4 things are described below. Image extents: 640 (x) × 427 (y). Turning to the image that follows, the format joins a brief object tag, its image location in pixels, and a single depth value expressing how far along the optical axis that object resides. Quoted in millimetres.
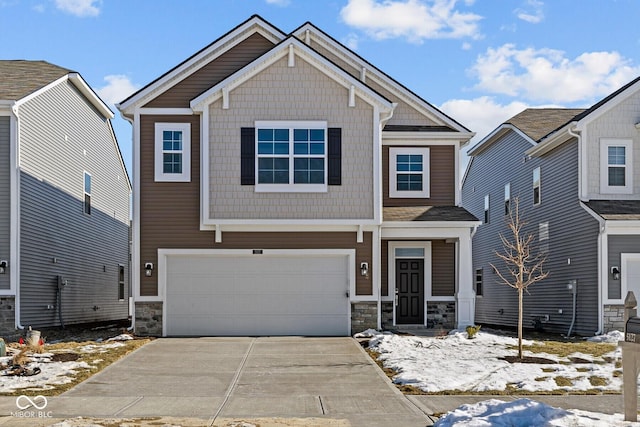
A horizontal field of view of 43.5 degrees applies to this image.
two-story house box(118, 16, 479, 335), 20453
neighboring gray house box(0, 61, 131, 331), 20641
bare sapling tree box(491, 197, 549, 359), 25891
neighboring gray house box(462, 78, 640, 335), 20844
